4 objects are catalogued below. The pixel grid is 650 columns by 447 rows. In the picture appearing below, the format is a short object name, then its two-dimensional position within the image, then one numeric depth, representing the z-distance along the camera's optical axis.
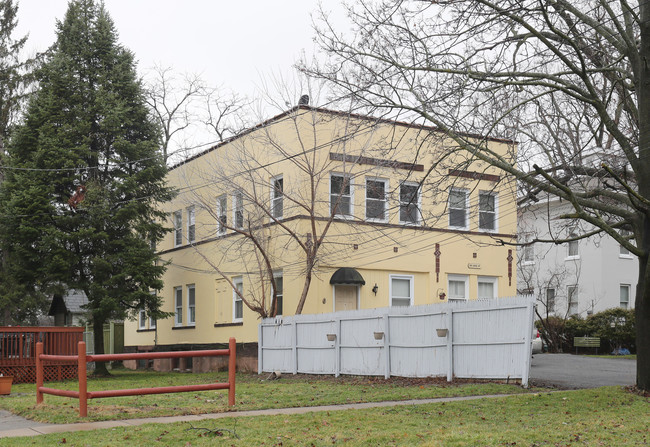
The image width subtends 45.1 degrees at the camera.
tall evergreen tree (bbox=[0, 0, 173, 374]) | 25.31
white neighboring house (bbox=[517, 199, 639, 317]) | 38.75
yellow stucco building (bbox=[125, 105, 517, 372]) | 24.44
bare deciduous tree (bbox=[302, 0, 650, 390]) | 13.99
